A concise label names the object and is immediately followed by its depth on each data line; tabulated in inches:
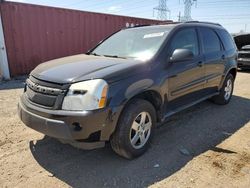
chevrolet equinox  81.4
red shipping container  272.3
